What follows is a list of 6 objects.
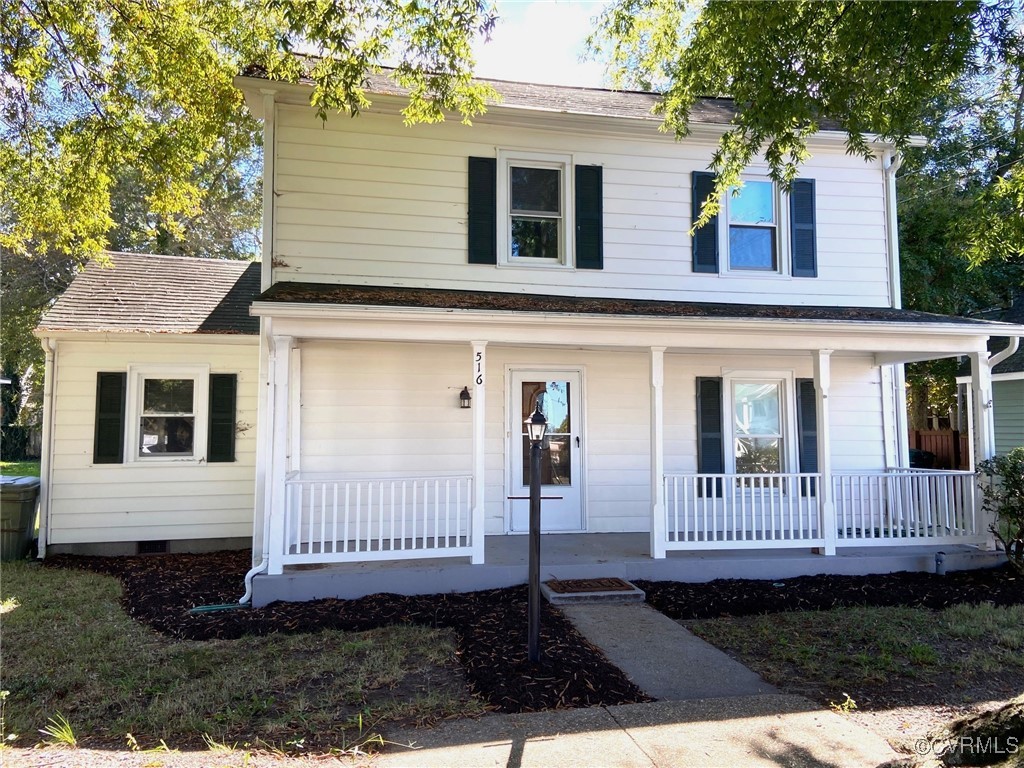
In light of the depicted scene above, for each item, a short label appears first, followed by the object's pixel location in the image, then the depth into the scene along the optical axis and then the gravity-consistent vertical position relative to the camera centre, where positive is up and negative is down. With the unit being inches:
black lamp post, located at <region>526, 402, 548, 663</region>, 165.9 -28.8
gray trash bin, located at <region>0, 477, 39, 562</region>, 309.9 -44.5
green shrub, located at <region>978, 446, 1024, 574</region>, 258.2 -29.8
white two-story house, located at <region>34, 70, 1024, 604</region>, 249.6 +36.8
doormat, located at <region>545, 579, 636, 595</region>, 232.2 -60.2
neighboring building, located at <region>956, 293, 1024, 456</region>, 502.0 +31.8
